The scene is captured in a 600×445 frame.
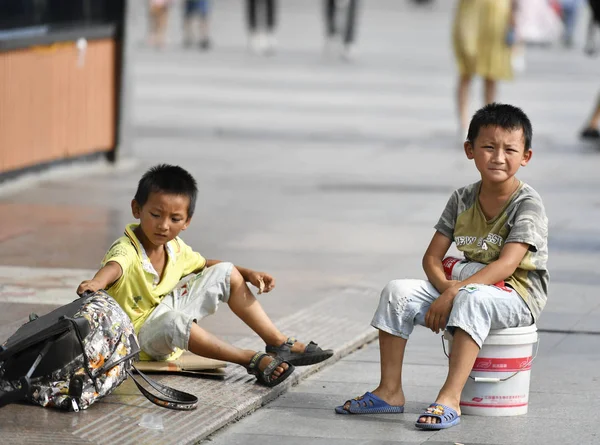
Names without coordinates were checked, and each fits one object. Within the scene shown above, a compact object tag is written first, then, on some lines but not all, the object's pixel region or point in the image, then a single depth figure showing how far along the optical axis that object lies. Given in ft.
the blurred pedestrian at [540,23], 179.89
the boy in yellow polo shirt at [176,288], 33.45
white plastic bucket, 31.94
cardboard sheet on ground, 34.47
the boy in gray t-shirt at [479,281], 31.24
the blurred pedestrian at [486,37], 83.46
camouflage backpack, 30.50
